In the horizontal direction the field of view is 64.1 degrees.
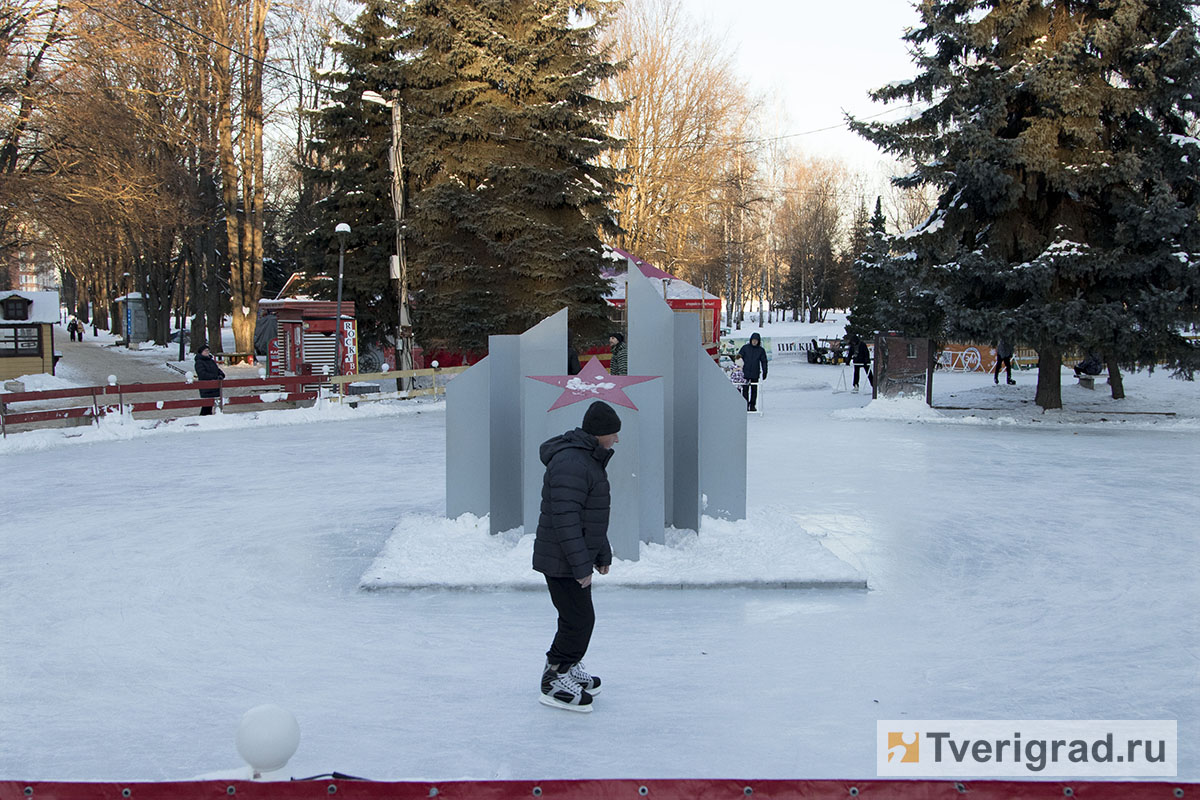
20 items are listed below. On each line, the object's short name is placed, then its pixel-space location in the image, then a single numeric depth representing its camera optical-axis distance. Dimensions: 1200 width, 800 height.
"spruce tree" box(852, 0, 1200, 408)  17.38
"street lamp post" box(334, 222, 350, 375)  21.51
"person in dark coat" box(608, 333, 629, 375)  12.78
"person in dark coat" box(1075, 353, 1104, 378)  23.16
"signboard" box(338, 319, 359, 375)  23.58
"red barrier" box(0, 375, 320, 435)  15.30
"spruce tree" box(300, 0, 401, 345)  26.38
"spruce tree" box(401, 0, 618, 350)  24.36
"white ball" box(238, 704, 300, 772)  2.89
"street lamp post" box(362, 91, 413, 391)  22.84
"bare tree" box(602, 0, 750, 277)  37.72
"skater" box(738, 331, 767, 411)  18.83
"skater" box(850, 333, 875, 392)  25.84
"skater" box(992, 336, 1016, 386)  24.12
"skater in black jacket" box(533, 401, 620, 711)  4.41
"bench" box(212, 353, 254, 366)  33.06
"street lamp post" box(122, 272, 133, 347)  50.45
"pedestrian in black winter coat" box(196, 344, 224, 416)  18.94
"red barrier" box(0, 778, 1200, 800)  2.69
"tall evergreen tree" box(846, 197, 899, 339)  19.38
